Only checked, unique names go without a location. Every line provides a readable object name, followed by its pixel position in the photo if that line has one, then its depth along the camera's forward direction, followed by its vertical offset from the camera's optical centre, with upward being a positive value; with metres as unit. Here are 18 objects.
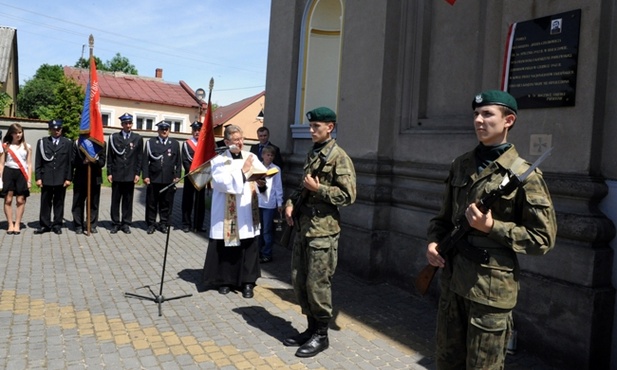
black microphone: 6.08 +0.07
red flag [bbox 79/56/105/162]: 8.94 +0.43
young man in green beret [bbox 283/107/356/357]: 4.47 -0.57
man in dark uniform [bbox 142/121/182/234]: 10.16 -0.44
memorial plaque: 4.61 +1.07
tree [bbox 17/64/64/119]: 66.44 +5.92
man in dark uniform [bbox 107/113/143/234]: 9.95 -0.40
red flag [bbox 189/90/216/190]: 6.44 -0.03
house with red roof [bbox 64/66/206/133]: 44.75 +4.24
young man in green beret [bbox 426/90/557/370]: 2.67 -0.36
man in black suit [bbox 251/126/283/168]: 8.49 +0.22
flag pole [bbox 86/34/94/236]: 9.45 -1.03
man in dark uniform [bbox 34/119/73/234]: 9.55 -0.56
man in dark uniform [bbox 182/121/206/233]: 10.59 -1.00
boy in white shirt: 7.79 -0.76
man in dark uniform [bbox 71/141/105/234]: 9.86 -0.83
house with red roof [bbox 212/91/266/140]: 51.47 +4.11
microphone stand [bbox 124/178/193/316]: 5.65 -1.72
